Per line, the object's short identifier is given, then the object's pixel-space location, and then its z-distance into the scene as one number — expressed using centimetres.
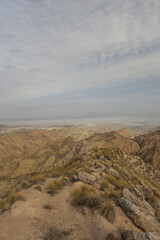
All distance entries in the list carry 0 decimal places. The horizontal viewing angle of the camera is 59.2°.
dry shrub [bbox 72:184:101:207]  916
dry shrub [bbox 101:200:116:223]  765
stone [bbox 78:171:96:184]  1362
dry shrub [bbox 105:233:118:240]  631
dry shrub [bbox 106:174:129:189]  1288
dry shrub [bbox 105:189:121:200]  995
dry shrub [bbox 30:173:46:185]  1348
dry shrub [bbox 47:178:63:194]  1155
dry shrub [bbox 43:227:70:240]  644
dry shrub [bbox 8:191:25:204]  1005
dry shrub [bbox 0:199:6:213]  915
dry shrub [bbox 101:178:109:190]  1240
